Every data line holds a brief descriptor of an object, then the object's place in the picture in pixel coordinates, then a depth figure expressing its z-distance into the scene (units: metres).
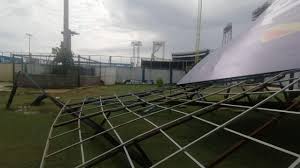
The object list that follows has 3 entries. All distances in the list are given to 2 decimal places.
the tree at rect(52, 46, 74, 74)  9.68
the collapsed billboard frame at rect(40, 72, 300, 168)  1.23
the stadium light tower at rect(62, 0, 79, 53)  12.65
